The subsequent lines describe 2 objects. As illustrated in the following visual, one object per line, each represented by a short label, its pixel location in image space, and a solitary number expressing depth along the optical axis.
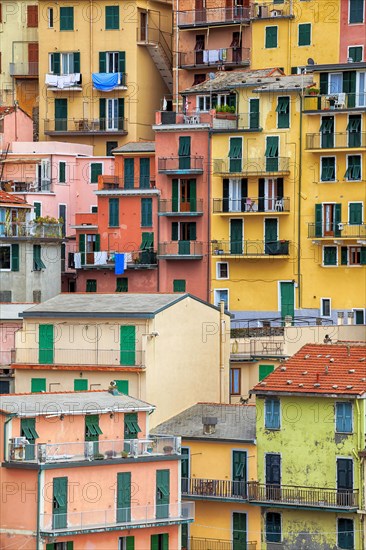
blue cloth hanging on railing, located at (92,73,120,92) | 139.00
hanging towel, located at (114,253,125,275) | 127.81
